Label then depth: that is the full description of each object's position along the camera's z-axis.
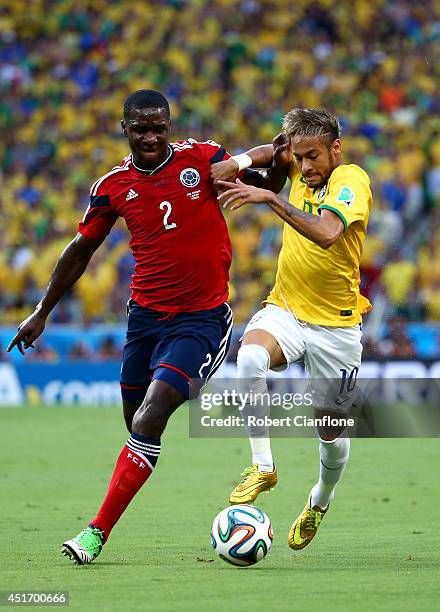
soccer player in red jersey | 13.72
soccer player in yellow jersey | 14.03
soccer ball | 12.89
